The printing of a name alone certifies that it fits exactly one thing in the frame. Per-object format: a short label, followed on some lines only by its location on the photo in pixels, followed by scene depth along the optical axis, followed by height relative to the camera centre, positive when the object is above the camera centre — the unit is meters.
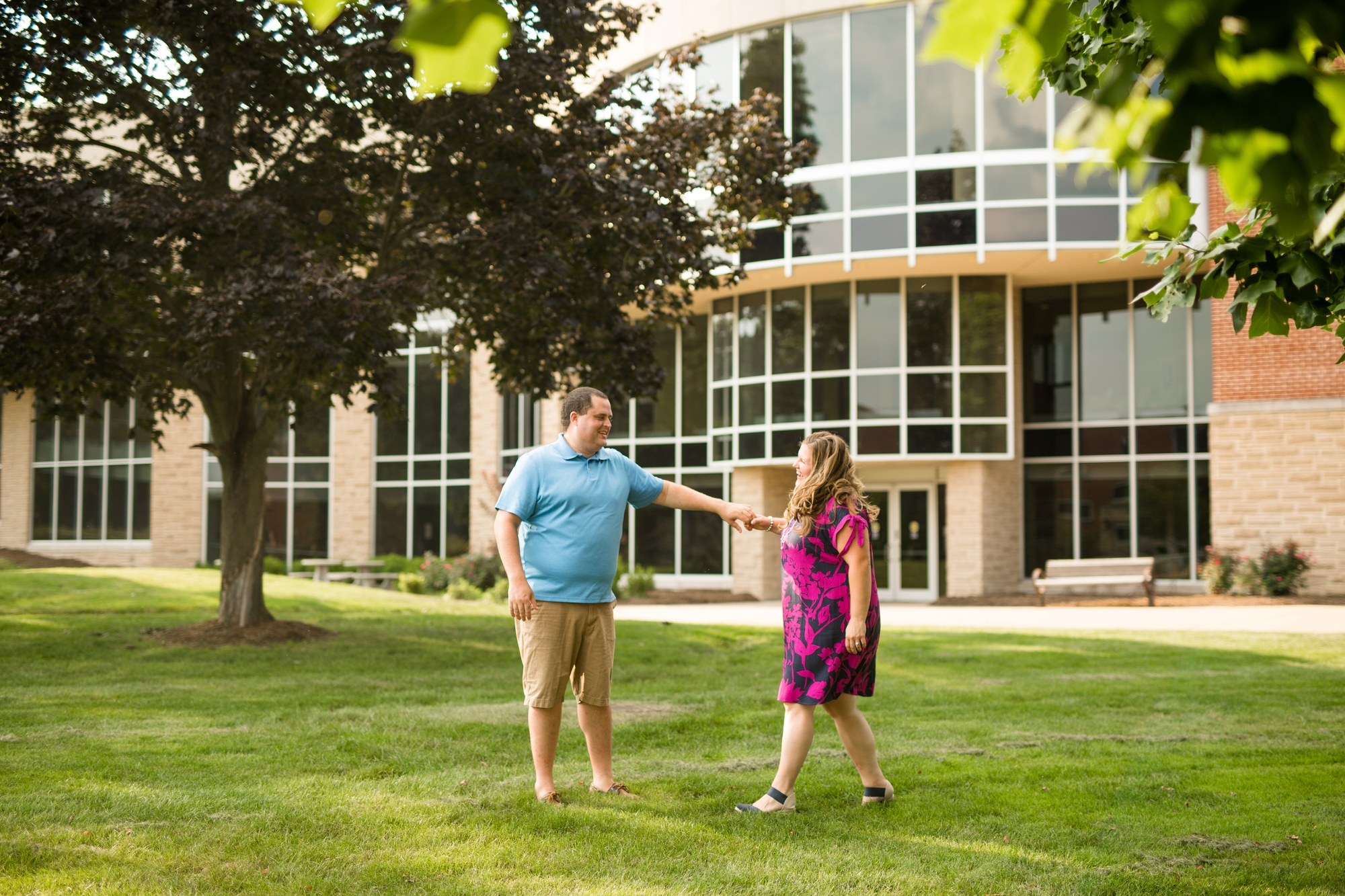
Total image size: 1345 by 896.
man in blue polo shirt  5.18 -0.36
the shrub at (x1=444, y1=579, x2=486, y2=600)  20.34 -1.85
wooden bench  19.14 -1.47
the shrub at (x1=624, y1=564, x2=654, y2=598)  22.59 -1.89
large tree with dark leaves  9.70 +2.65
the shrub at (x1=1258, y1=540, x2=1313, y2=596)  18.50 -1.30
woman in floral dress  4.97 -0.52
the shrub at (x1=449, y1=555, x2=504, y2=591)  21.80 -1.61
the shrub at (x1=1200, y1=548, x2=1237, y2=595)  19.38 -1.43
